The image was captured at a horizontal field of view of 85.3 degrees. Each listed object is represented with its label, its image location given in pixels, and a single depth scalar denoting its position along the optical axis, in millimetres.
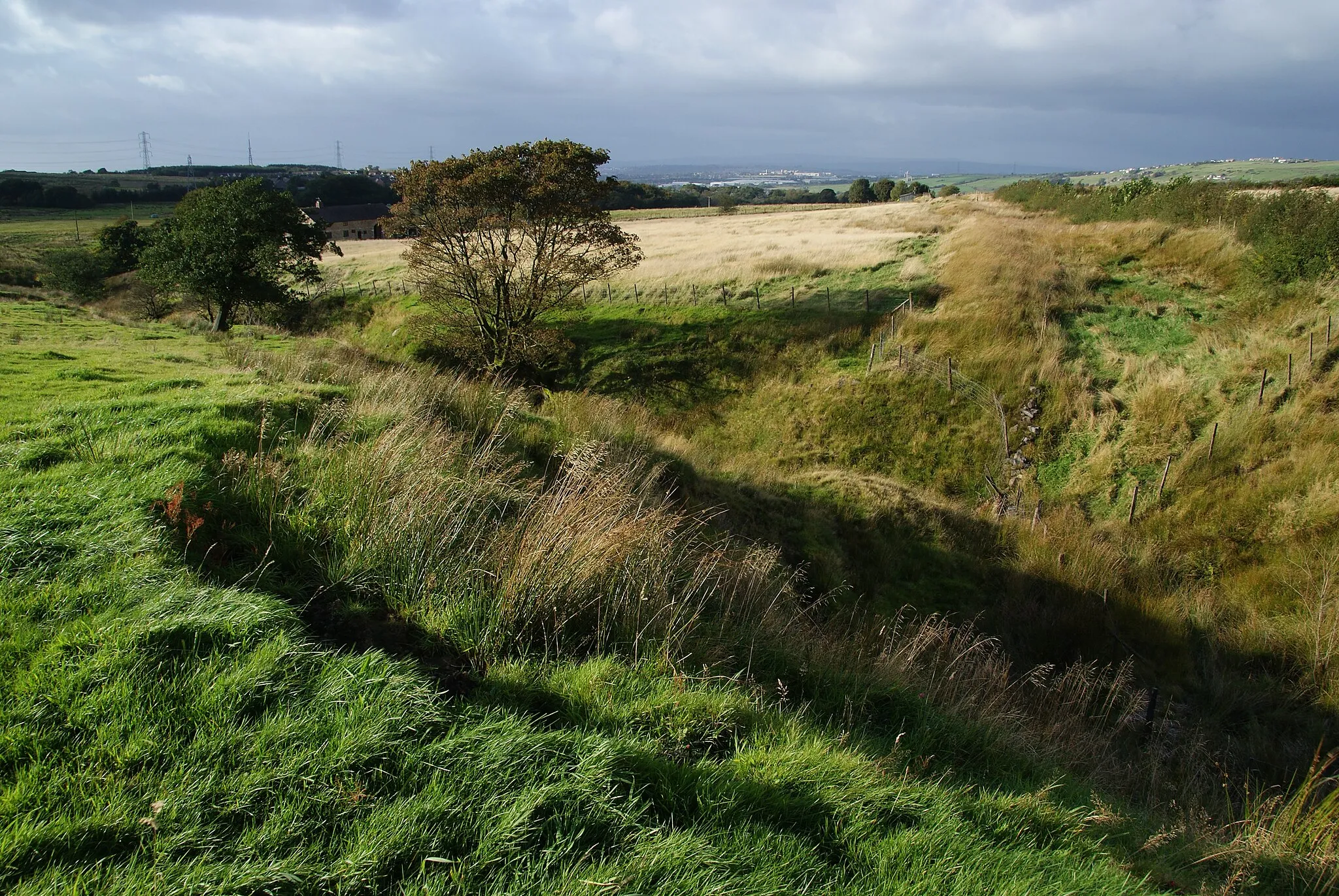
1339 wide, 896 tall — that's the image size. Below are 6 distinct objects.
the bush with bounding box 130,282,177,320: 40875
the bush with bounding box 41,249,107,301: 46250
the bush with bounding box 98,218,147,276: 49688
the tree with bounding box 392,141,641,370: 23844
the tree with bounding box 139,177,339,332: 31266
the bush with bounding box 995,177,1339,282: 20969
